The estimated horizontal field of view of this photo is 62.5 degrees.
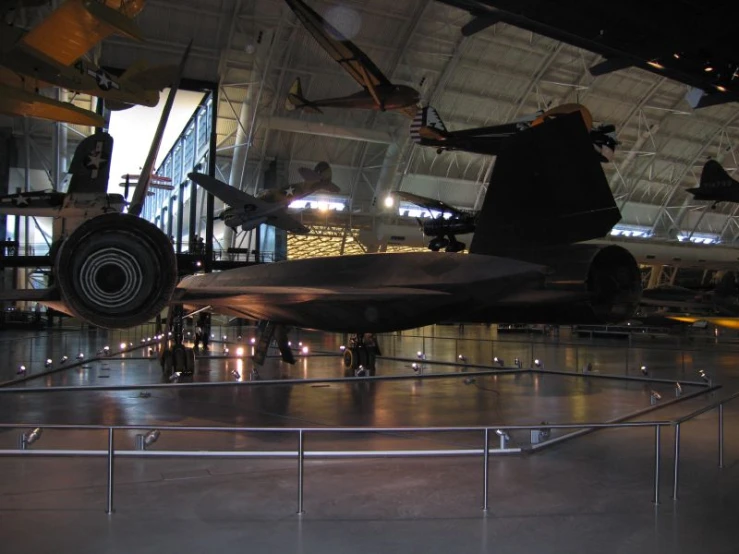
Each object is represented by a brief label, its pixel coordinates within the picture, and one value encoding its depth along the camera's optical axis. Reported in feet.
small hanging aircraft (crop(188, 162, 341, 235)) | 65.62
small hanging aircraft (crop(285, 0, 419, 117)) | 49.06
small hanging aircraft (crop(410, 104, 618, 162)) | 52.41
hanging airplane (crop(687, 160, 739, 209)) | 51.52
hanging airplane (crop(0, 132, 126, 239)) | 53.98
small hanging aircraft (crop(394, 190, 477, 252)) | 57.26
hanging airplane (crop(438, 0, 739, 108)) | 19.63
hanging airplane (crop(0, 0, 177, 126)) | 33.17
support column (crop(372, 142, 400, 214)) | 100.68
